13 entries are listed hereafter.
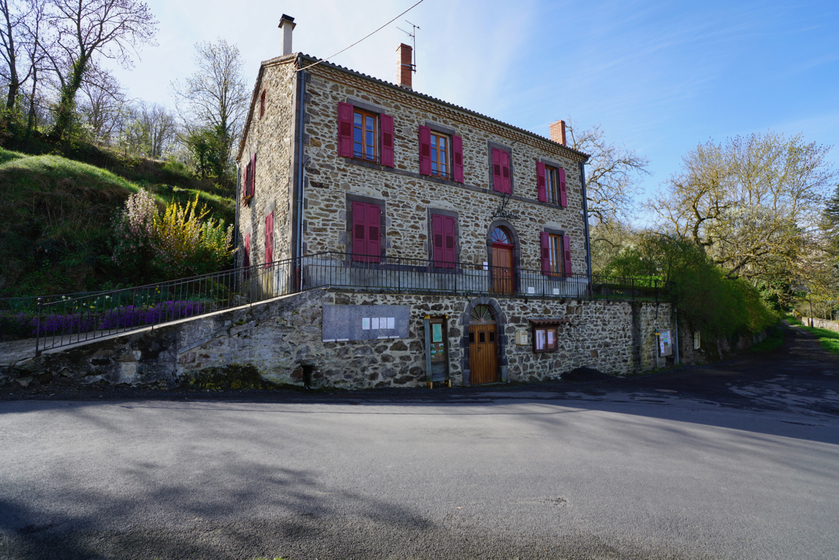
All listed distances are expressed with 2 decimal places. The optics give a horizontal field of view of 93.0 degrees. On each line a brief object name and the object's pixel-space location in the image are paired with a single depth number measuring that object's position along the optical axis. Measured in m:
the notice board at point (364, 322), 8.88
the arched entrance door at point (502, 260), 13.78
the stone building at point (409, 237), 9.72
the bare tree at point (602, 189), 24.64
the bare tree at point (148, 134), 25.05
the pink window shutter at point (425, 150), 12.59
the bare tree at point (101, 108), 19.38
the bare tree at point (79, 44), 18.50
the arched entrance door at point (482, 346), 11.28
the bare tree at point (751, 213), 20.61
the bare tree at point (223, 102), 25.03
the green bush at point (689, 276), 17.39
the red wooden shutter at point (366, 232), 11.05
